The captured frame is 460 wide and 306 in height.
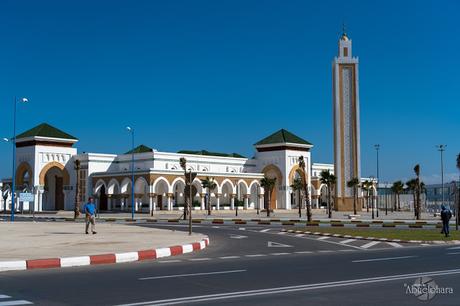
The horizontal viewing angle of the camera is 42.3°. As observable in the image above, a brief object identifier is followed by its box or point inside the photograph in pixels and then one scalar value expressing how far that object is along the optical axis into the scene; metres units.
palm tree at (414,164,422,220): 59.75
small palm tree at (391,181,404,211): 108.94
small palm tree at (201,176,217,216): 75.19
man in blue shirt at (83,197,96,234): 24.89
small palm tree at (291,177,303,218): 74.56
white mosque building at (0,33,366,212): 80.19
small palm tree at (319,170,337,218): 69.44
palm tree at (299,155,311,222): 48.95
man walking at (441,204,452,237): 26.11
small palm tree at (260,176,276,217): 77.25
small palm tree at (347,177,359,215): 85.31
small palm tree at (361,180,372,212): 97.57
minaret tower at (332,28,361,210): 90.50
